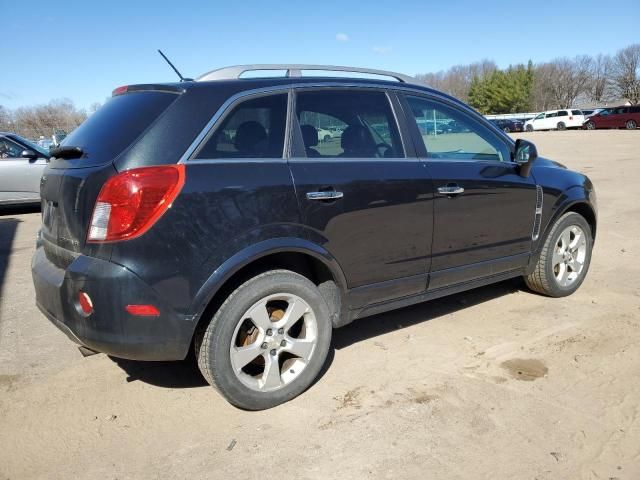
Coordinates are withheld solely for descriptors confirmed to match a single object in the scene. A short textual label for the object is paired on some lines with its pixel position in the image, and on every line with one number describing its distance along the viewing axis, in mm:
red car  37088
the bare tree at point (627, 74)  80238
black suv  2662
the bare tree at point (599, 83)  88688
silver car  10391
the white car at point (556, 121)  45244
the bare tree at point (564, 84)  91312
